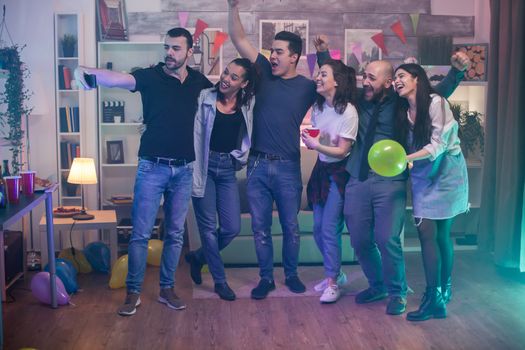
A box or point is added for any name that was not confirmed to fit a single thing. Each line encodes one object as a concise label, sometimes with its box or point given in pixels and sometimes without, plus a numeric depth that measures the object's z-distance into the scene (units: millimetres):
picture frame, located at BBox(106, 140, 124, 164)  6246
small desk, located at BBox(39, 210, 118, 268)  4965
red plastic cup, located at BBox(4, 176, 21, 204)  3436
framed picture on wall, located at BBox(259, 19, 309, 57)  6273
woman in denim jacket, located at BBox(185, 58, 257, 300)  4090
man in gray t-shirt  4203
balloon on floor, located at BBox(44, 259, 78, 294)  4449
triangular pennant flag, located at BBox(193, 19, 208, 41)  6215
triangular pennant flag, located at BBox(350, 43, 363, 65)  6355
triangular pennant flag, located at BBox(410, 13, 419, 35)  6391
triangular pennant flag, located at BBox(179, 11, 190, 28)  6207
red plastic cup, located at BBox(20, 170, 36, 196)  3729
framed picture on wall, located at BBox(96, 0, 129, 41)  6055
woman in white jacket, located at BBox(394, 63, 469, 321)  3852
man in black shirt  3930
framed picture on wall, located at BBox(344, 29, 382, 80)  6352
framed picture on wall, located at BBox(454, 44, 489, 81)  6324
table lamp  5441
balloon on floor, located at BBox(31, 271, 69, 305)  4156
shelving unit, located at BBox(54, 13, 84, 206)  5887
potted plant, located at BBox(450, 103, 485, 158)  6027
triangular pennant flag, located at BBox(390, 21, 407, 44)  6398
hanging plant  5367
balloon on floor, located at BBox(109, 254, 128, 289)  4656
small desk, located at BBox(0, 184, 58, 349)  3047
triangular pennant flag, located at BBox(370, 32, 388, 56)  6363
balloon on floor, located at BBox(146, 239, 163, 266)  5344
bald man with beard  3994
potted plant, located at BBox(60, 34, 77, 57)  5898
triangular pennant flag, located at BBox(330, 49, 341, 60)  6262
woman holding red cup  4059
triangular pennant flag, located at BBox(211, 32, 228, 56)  6236
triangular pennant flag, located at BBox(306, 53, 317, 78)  6301
